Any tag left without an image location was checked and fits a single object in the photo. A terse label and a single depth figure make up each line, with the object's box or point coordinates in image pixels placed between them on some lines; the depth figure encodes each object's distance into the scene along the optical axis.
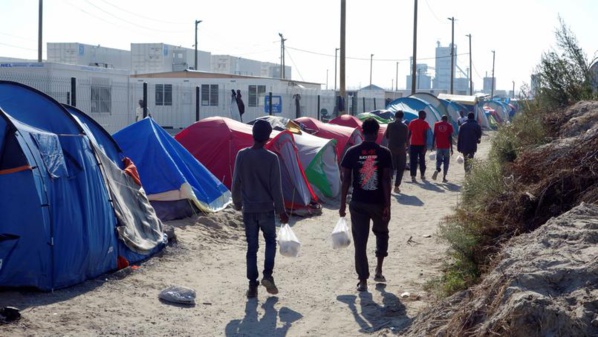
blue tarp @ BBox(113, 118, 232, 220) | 11.88
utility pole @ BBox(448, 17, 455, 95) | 67.75
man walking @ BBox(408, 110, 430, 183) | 19.34
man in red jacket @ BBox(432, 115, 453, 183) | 19.22
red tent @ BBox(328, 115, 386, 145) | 24.44
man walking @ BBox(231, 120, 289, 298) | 7.95
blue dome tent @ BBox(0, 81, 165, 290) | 7.71
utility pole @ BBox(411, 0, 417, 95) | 43.41
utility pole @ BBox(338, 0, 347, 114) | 29.89
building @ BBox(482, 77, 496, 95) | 161.12
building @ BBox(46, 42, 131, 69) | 41.41
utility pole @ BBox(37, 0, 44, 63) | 33.84
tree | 13.80
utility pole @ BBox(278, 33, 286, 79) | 63.71
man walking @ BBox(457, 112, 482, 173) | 18.92
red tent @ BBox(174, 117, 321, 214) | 14.15
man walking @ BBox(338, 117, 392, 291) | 8.23
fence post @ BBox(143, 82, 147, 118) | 19.61
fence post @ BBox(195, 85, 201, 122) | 24.27
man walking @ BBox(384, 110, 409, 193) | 17.67
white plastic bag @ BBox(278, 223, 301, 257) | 8.33
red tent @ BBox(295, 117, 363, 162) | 19.19
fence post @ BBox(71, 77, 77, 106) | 17.41
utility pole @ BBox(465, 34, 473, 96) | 81.93
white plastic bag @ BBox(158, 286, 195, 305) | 7.96
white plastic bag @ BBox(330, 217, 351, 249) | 8.51
